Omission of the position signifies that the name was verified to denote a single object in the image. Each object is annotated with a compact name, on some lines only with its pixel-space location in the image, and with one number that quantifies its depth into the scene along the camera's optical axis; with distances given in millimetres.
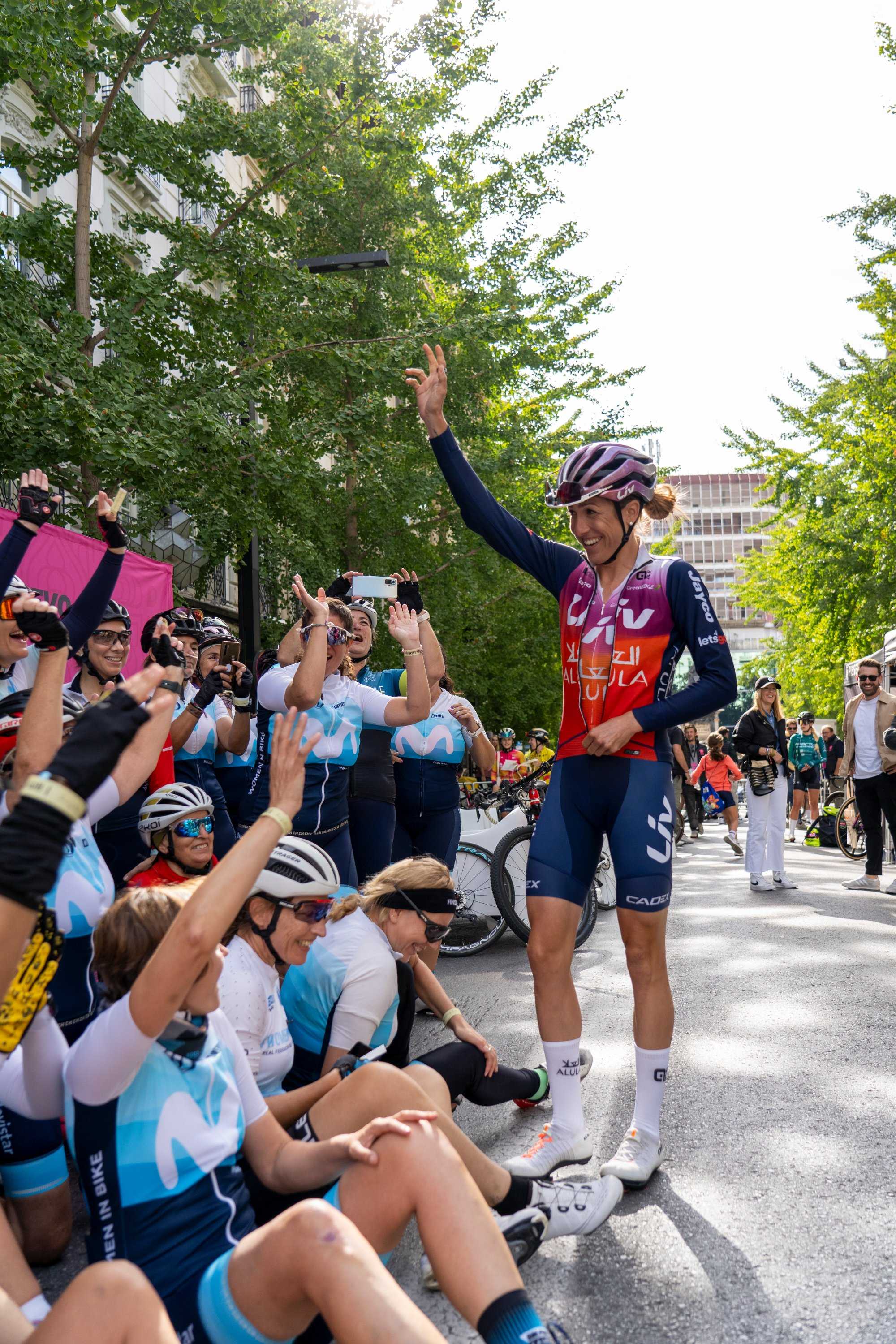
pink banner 8297
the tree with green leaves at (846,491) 19062
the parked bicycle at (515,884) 7949
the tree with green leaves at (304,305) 10219
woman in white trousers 11328
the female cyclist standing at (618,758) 3766
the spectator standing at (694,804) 19422
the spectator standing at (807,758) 20844
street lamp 13281
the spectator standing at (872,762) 11414
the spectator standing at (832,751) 23188
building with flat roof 122625
